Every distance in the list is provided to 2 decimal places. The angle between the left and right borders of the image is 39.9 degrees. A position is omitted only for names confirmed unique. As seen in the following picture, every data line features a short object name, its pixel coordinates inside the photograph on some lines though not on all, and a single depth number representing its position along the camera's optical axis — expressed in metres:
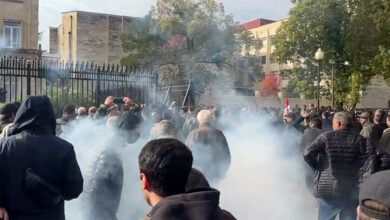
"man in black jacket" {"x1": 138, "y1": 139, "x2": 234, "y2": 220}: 2.24
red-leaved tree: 64.31
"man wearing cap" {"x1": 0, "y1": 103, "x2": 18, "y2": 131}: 5.56
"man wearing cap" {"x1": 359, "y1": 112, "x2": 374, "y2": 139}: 8.76
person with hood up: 3.77
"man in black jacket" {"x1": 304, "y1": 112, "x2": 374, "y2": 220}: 5.79
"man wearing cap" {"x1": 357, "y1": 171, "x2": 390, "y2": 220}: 2.04
